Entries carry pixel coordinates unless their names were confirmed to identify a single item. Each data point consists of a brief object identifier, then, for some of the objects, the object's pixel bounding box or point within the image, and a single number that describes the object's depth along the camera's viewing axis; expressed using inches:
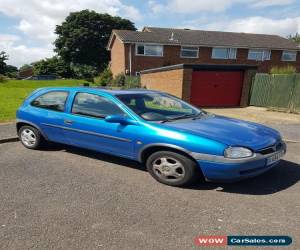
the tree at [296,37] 2386.8
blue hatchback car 155.9
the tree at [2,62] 1804.9
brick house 1066.7
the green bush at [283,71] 609.8
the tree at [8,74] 1991.9
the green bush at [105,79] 1210.9
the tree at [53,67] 2005.4
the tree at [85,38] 1964.8
